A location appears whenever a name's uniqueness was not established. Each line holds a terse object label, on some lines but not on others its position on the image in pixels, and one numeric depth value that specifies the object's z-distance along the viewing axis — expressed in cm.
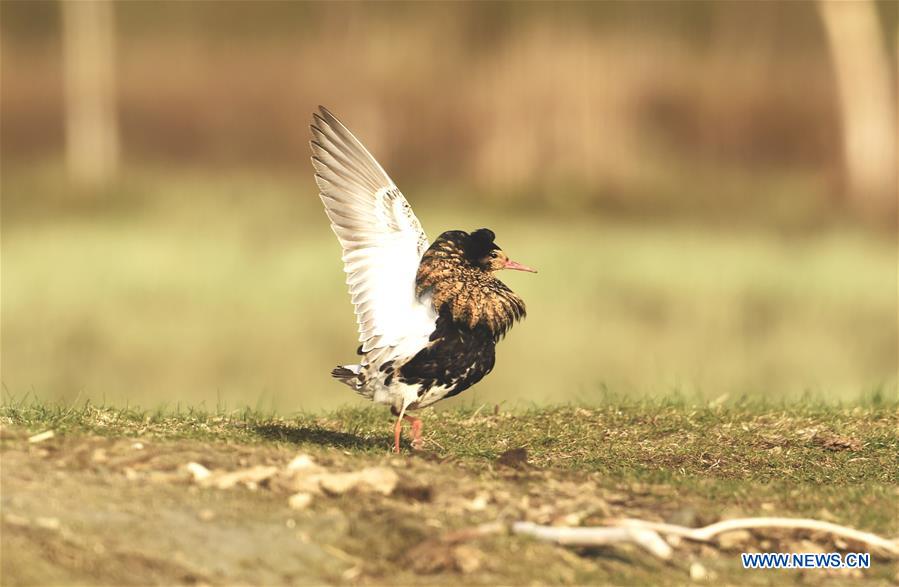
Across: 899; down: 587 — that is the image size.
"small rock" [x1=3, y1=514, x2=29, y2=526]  1187
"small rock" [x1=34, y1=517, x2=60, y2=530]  1184
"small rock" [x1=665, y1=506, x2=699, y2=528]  1284
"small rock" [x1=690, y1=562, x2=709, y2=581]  1203
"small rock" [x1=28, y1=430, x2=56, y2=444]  1398
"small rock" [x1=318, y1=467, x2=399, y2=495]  1287
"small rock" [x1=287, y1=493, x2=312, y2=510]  1255
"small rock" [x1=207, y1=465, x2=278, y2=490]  1302
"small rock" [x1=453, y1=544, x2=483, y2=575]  1162
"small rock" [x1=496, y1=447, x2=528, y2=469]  1460
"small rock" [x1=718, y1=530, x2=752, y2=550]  1273
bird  1578
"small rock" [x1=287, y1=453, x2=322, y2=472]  1329
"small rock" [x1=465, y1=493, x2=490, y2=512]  1282
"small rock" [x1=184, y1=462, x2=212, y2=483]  1312
